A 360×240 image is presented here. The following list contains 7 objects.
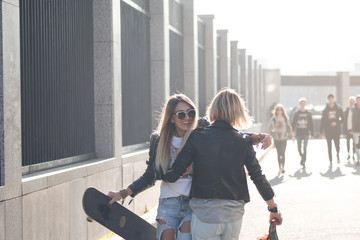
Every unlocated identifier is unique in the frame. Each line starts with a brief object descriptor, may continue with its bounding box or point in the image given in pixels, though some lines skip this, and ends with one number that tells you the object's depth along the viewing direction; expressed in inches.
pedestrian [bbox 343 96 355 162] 727.4
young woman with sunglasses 176.4
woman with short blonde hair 165.0
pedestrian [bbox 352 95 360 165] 705.0
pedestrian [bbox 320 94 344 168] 714.2
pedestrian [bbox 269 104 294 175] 662.5
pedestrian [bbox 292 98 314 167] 687.7
